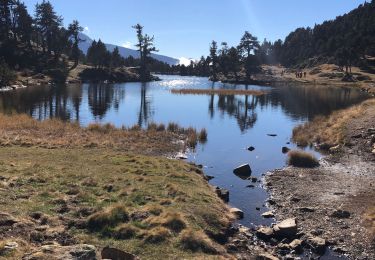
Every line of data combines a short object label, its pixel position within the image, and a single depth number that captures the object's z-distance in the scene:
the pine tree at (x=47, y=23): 154.12
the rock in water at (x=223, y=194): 24.03
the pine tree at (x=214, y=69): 188.65
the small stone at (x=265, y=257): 16.20
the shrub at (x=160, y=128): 46.38
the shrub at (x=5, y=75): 100.06
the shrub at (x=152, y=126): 45.87
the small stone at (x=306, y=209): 21.91
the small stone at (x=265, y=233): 18.59
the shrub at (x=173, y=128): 46.84
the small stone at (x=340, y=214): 20.89
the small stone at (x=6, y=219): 14.97
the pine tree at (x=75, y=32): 163.61
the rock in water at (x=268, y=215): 21.42
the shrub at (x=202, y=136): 43.71
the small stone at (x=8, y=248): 12.02
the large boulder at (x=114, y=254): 12.88
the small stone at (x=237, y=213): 21.07
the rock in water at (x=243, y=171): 30.16
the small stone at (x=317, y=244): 17.47
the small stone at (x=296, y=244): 17.55
